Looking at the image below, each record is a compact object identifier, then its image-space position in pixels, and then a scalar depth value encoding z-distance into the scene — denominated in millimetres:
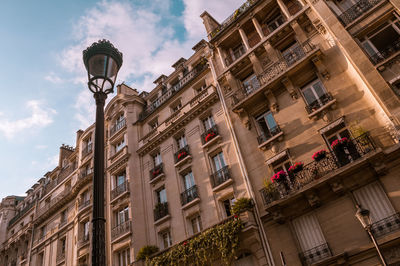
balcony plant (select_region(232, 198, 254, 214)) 14195
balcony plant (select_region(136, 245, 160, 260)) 16859
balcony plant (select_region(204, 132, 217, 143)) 18219
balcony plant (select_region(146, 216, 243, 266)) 13527
